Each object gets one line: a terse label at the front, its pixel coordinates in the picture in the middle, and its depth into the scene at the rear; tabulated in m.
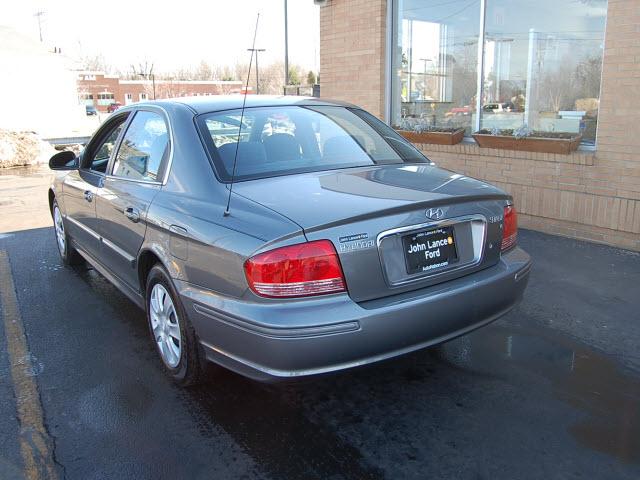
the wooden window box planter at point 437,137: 8.28
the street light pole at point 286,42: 12.52
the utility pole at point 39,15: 64.31
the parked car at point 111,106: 60.25
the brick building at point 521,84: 6.38
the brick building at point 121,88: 64.56
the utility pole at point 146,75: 71.12
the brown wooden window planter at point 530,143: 6.88
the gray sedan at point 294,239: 2.84
